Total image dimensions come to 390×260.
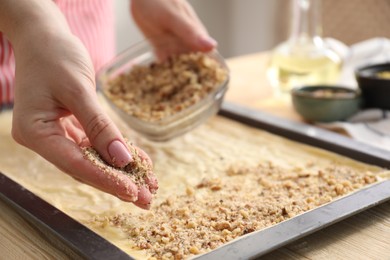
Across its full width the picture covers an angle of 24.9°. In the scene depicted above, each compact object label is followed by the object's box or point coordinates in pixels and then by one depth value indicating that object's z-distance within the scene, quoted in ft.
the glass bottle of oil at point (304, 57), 3.57
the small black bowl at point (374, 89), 3.31
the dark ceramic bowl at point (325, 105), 3.29
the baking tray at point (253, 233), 2.27
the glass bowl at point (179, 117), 2.96
